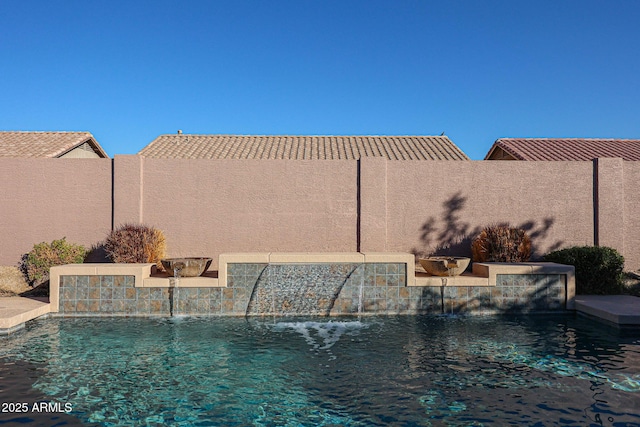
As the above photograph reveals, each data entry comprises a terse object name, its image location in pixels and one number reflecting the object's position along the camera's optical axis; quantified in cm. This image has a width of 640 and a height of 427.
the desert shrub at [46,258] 1083
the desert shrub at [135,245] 1052
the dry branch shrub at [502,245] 1102
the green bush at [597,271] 1016
